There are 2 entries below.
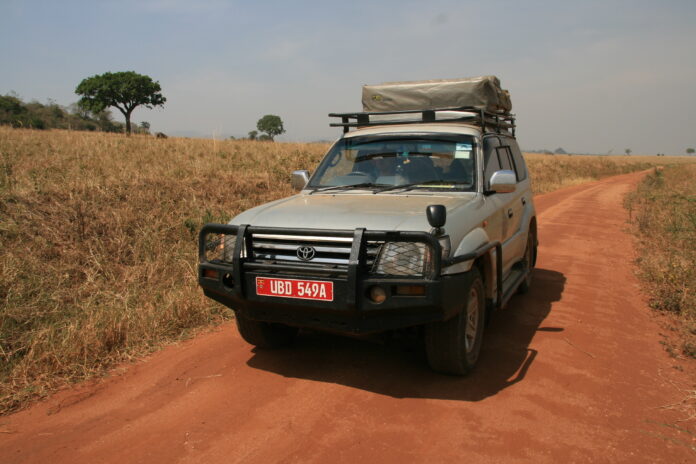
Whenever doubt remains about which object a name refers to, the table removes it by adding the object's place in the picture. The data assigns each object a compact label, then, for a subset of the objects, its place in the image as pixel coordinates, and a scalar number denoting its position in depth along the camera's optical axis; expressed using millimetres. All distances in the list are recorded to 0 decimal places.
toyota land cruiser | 3289
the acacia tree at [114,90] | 39438
